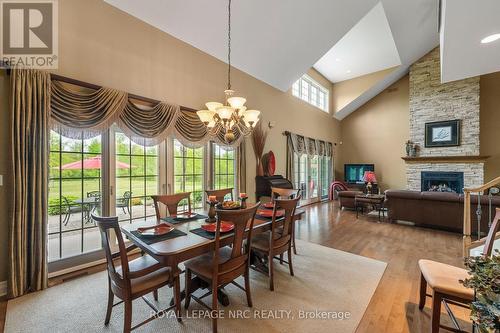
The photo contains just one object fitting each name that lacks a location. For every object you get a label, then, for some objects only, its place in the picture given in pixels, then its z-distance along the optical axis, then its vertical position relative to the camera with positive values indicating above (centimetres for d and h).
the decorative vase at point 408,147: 762 +65
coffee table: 556 -93
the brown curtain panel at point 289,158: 642 +21
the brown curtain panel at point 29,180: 226 -17
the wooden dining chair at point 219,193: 322 -43
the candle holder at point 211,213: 242 -55
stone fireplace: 663 +156
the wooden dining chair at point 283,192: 363 -47
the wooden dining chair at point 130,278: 160 -93
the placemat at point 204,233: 196 -65
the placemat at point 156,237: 185 -65
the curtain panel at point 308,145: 661 +68
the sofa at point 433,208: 414 -93
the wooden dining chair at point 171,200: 274 -47
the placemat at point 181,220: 246 -65
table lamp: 617 -37
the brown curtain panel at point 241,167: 487 -5
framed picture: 691 +107
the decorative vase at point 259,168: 536 -8
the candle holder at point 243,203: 258 -48
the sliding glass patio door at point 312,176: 718 -40
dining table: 162 -66
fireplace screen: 676 -51
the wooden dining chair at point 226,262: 179 -92
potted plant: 97 -62
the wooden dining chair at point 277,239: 240 -91
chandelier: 247 +60
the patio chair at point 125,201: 324 -57
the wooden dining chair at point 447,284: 160 -92
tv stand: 837 -85
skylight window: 709 +261
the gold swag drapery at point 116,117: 252 +66
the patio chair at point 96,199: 297 -50
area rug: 187 -140
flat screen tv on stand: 891 -25
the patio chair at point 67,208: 276 -58
